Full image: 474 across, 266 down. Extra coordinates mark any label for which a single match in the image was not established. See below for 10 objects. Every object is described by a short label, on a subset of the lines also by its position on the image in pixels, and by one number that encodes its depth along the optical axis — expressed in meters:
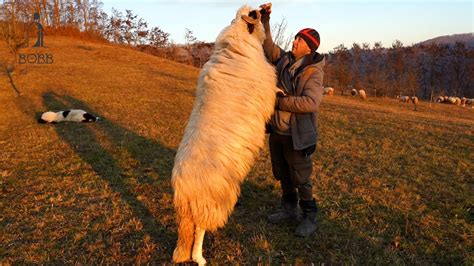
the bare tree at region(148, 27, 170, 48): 43.72
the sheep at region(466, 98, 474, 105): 35.48
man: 3.44
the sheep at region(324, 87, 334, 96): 32.57
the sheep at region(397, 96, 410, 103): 32.95
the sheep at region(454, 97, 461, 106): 35.12
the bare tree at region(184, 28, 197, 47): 42.13
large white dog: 2.94
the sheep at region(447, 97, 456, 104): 35.31
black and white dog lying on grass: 10.45
